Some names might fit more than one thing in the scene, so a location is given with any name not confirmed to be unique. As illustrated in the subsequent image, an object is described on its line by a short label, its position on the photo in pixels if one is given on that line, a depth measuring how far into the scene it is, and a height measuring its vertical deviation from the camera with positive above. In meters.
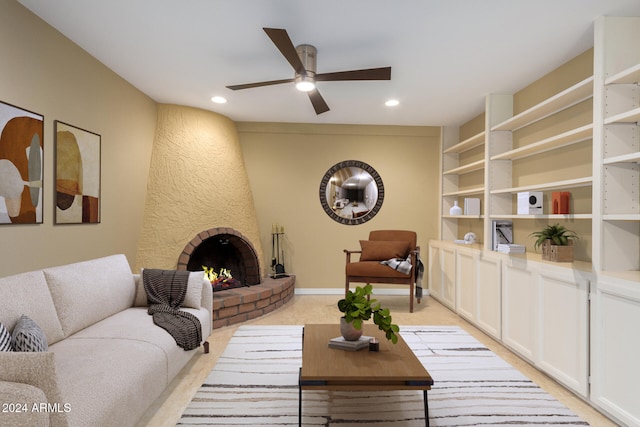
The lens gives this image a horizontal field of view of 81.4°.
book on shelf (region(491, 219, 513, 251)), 3.85 -0.16
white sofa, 1.17 -0.71
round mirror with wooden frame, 5.57 +0.33
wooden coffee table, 1.80 -0.79
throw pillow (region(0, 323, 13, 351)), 1.53 -0.55
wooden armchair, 4.52 -0.53
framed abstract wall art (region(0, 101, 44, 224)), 2.33 +0.30
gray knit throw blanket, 2.55 -0.72
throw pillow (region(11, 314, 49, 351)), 1.63 -0.57
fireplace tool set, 5.48 -0.47
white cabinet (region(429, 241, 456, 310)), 4.65 -0.77
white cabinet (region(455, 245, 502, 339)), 3.50 -0.75
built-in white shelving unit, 2.15 -0.32
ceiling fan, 2.69 +1.07
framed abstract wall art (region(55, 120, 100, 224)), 2.88 +0.30
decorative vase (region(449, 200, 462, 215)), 4.82 +0.06
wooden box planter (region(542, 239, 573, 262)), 2.76 -0.27
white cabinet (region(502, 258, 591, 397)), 2.38 -0.74
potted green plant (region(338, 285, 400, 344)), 2.16 -0.58
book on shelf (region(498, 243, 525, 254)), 3.38 -0.30
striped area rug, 2.12 -1.17
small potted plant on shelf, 2.77 -0.21
